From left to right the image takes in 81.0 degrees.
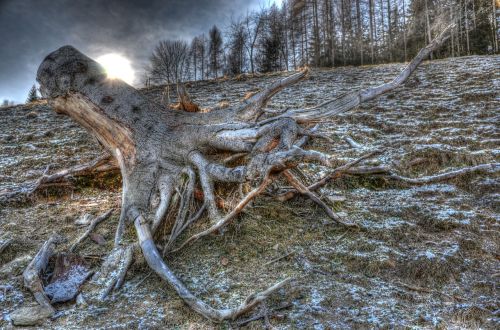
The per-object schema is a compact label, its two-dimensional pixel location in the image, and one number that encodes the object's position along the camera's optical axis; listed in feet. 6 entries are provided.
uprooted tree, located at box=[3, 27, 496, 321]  10.86
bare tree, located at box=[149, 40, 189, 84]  92.44
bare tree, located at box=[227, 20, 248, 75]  107.34
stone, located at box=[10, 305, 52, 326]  8.09
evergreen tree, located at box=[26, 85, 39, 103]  113.32
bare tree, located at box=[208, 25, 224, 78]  114.62
